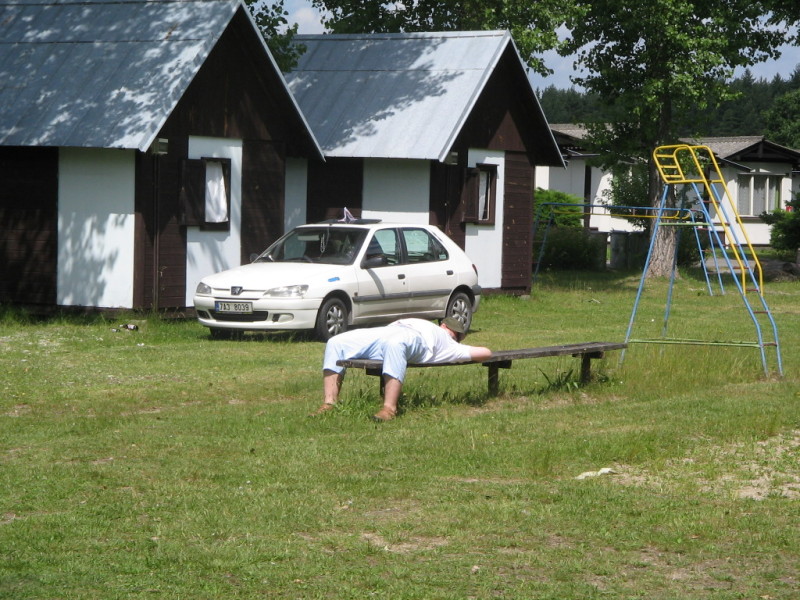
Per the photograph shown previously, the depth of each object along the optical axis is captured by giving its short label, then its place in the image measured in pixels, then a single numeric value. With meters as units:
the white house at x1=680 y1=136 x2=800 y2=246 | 53.00
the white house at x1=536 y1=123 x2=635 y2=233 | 53.62
